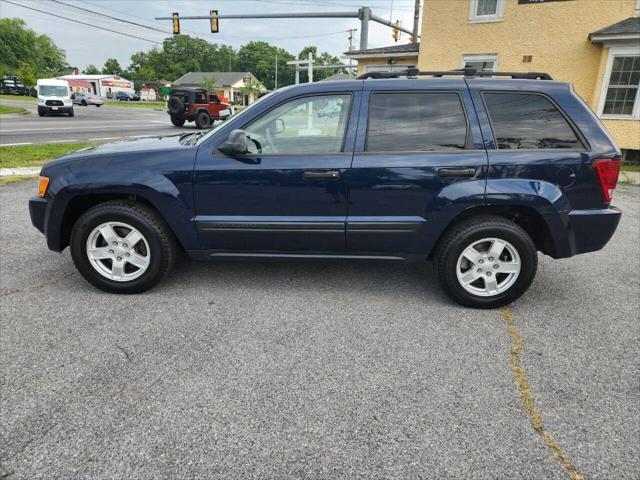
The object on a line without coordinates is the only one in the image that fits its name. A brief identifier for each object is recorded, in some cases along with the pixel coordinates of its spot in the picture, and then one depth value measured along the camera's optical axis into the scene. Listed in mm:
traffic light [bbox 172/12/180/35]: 21514
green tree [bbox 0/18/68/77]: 77875
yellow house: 12398
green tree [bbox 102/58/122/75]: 113938
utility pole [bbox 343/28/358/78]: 47066
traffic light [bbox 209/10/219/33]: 20484
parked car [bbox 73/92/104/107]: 48969
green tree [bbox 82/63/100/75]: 120481
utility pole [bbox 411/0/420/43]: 23141
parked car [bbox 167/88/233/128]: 22859
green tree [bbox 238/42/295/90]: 107250
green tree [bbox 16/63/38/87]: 60562
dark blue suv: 3264
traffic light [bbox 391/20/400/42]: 22422
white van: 27109
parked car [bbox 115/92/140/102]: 76688
